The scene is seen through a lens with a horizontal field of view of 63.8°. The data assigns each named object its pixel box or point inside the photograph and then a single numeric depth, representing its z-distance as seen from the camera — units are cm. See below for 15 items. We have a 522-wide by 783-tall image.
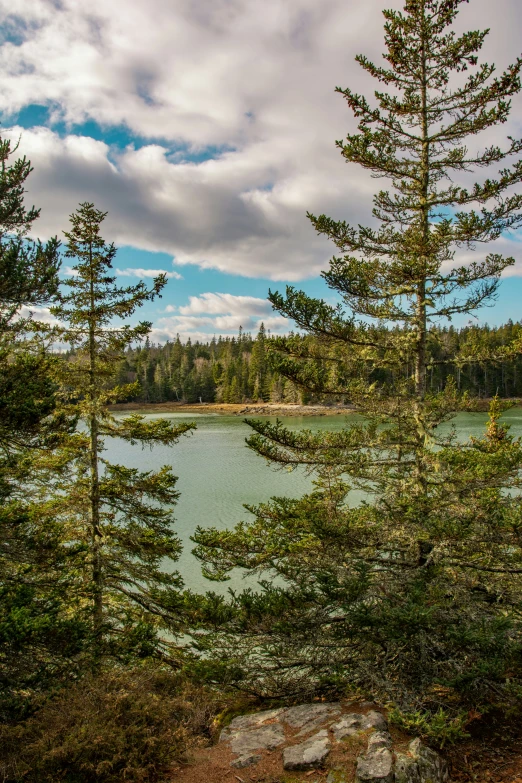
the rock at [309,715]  443
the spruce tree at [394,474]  477
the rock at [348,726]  397
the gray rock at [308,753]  370
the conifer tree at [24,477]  420
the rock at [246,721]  469
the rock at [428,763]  337
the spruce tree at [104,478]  760
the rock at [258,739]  421
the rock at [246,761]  395
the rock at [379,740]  358
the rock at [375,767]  324
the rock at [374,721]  397
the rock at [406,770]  325
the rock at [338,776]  340
